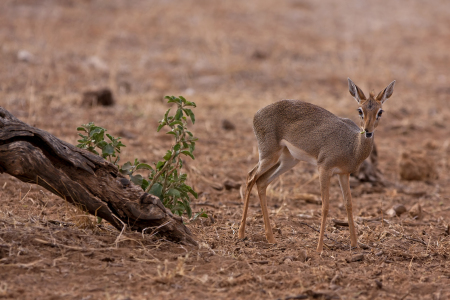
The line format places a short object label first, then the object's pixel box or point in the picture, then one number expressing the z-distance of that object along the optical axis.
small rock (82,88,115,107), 21.52
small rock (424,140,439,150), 20.72
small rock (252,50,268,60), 31.67
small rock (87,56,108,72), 27.21
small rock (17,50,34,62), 26.59
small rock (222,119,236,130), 20.73
